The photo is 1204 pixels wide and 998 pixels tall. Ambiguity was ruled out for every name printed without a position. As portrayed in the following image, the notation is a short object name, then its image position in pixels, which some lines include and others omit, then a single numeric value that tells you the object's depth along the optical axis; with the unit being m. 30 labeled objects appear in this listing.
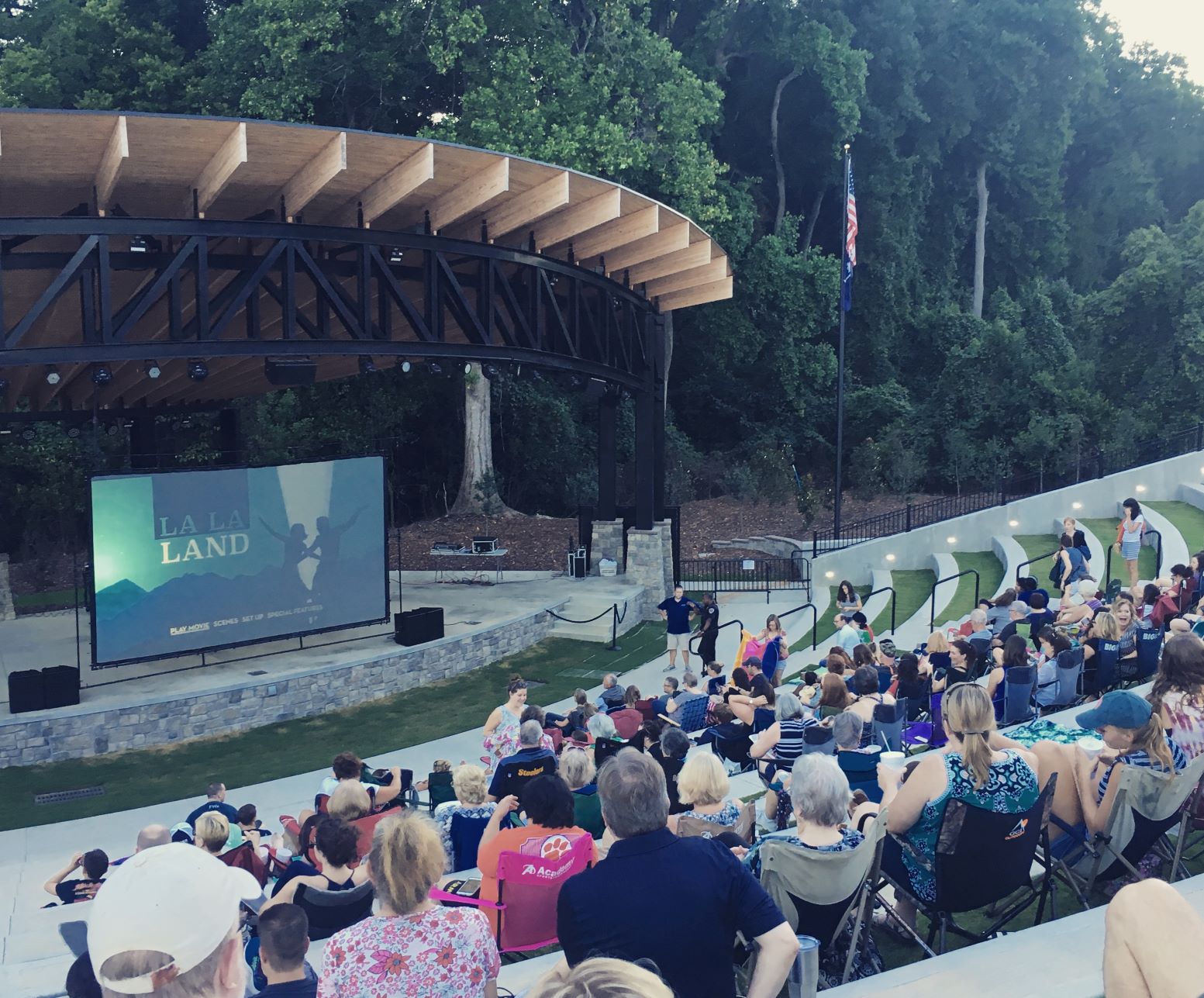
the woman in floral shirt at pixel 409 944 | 3.67
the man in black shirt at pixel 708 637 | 16.73
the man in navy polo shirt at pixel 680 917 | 3.62
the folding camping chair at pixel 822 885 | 4.70
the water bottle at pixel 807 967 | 3.89
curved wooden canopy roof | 12.16
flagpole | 24.88
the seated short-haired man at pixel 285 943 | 3.86
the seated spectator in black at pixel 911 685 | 10.64
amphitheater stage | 14.20
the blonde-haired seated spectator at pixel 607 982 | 2.13
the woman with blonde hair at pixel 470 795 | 7.23
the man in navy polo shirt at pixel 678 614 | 17.88
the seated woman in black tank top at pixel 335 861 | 5.54
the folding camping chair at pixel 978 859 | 5.09
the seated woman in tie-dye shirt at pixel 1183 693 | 5.88
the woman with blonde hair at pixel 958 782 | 5.05
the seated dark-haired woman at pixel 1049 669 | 10.36
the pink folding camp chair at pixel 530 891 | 5.47
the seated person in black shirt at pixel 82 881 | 7.59
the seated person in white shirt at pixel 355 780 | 8.07
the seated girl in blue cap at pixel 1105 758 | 5.46
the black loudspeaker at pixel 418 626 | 17.55
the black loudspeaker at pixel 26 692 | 13.98
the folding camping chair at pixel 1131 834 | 5.38
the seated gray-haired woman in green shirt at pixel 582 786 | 7.40
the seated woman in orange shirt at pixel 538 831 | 5.34
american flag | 24.45
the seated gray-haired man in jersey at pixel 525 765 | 8.04
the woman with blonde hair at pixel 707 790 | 5.68
